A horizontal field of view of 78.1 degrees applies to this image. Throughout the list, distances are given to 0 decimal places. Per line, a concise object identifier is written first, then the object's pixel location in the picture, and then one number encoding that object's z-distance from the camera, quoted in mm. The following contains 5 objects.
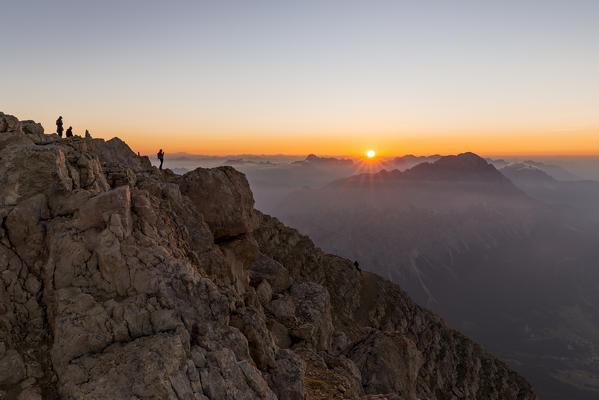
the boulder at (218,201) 39844
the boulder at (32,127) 31609
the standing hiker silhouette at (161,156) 52344
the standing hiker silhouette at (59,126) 38894
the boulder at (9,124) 27202
